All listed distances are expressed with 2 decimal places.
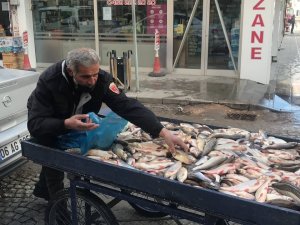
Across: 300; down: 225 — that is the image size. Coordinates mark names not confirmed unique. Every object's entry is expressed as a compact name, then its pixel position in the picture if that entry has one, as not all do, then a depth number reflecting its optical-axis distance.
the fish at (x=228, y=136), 3.41
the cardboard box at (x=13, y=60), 11.44
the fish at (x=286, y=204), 2.34
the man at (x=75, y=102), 2.97
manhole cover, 7.55
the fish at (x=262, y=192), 2.47
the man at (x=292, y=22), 27.93
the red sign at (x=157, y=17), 11.21
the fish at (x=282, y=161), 2.96
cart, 2.31
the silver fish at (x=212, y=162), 2.89
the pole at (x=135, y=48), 8.48
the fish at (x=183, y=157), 3.02
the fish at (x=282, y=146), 3.24
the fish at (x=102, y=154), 3.07
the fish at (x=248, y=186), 2.58
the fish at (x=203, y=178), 2.64
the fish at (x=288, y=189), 2.45
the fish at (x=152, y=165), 2.90
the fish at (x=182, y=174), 2.71
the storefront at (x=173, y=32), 10.08
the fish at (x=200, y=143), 3.23
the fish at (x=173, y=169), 2.78
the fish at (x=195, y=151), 3.14
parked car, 4.07
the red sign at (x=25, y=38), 11.77
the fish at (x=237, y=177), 2.73
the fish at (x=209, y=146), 3.15
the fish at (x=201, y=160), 2.98
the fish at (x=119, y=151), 3.09
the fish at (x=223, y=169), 2.80
